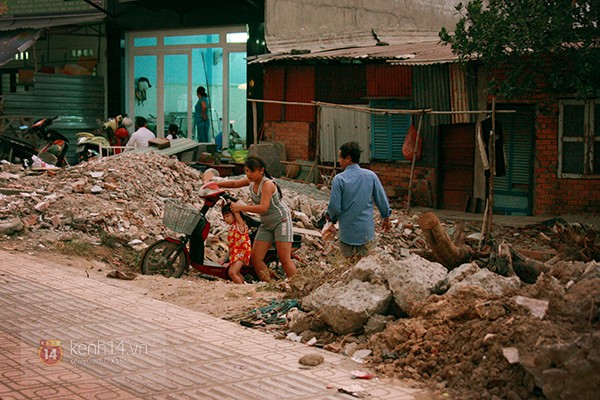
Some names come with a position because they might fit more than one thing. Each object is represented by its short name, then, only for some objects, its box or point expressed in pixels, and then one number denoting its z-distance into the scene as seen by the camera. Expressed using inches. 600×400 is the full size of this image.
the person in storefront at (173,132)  828.0
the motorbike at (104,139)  780.6
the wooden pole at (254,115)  720.5
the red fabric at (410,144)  699.4
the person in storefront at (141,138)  759.7
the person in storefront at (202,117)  902.4
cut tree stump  309.3
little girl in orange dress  404.8
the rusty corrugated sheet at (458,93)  685.3
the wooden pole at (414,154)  634.8
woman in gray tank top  390.6
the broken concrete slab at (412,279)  278.7
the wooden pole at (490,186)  506.6
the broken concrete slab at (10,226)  474.6
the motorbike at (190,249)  405.7
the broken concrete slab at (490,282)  269.9
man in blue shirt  377.7
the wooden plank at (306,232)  530.4
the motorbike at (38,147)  731.4
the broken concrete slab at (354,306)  279.0
